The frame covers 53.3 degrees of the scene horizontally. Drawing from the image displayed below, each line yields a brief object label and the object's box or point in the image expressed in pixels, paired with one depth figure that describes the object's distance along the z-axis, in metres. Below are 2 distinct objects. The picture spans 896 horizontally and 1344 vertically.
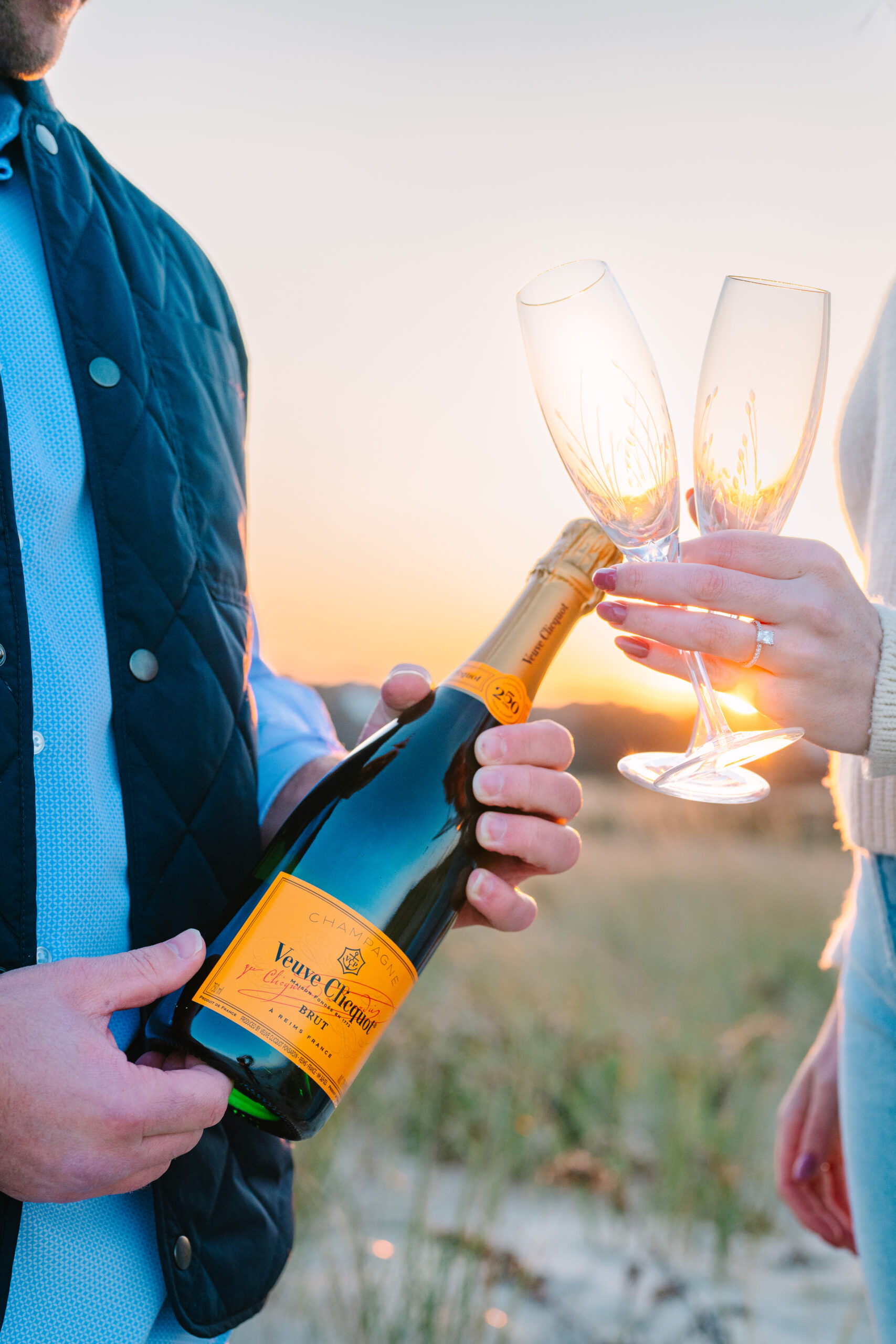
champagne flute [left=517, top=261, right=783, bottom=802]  1.06
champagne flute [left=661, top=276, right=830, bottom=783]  1.06
